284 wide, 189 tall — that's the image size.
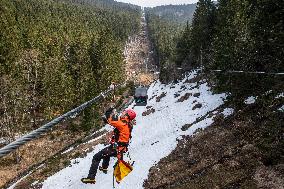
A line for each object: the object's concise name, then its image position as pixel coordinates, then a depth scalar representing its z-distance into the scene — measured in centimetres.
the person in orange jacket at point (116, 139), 1052
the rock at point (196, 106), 2868
